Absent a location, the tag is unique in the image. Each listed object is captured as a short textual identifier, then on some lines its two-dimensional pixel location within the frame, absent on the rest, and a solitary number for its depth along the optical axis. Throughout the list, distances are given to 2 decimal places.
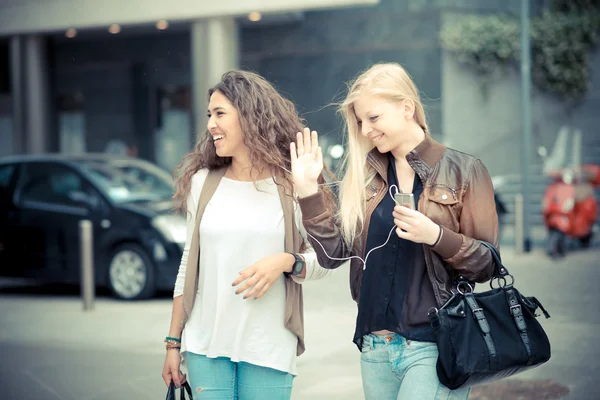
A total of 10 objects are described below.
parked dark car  9.34
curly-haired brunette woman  3.10
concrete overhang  15.44
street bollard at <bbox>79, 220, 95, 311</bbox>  9.01
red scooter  12.06
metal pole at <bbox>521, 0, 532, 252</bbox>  12.90
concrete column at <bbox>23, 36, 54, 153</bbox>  18.25
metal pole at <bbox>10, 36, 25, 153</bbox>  18.22
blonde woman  2.78
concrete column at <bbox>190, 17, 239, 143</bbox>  16.23
